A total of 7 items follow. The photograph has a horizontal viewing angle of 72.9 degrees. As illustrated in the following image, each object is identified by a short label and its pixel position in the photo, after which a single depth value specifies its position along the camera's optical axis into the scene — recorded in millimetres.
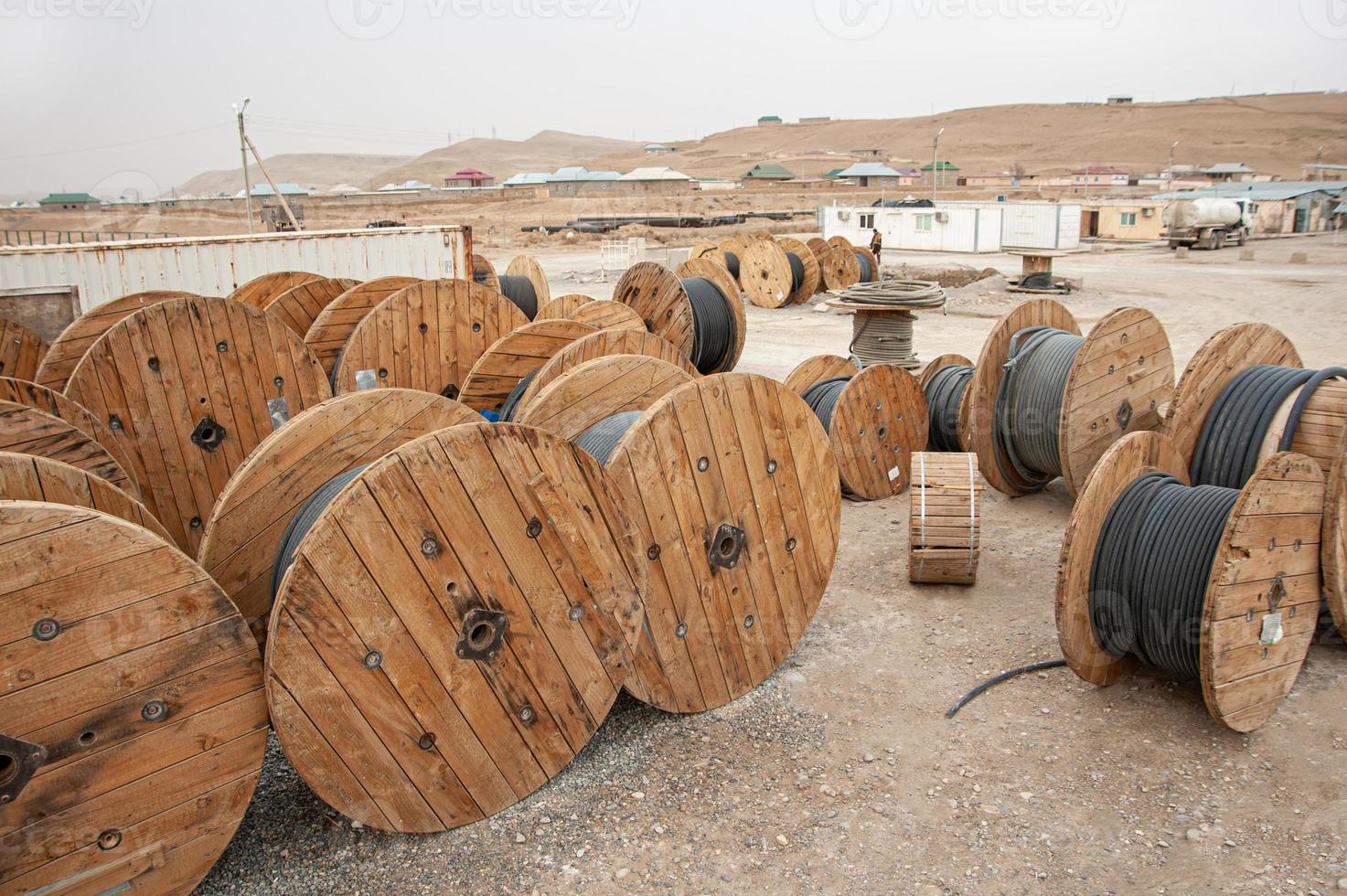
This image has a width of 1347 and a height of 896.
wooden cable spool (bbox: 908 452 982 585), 5789
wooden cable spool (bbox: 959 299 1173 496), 6379
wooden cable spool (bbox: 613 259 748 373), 10000
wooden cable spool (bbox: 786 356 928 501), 7238
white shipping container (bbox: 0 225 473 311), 8359
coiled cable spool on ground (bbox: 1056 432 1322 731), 3924
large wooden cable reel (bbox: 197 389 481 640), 3879
